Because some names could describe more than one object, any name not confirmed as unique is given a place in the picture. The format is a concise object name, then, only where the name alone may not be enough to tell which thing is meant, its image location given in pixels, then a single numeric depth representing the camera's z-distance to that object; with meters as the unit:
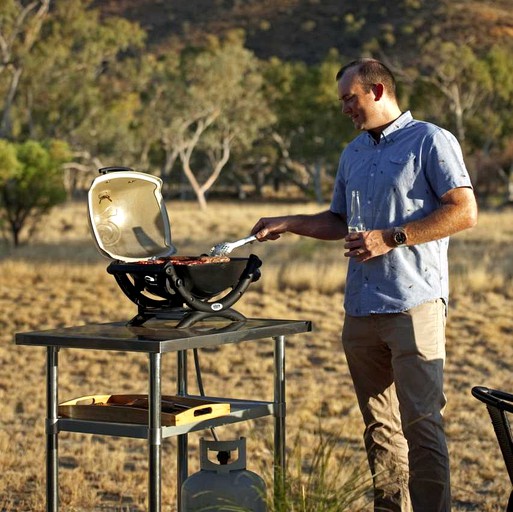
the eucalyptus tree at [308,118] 69.29
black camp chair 4.68
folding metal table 5.32
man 5.74
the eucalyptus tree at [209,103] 64.22
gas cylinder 5.48
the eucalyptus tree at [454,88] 66.49
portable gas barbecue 5.62
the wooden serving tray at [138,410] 5.60
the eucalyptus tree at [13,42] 50.04
